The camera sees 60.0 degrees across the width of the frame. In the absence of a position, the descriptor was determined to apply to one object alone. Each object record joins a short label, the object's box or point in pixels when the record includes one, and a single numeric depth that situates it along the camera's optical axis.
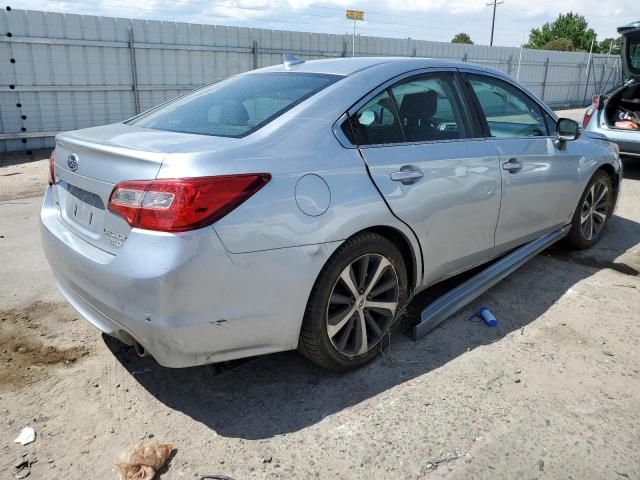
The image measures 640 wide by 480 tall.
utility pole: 49.47
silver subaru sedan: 2.30
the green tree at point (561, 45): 48.53
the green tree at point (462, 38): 66.93
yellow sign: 16.31
